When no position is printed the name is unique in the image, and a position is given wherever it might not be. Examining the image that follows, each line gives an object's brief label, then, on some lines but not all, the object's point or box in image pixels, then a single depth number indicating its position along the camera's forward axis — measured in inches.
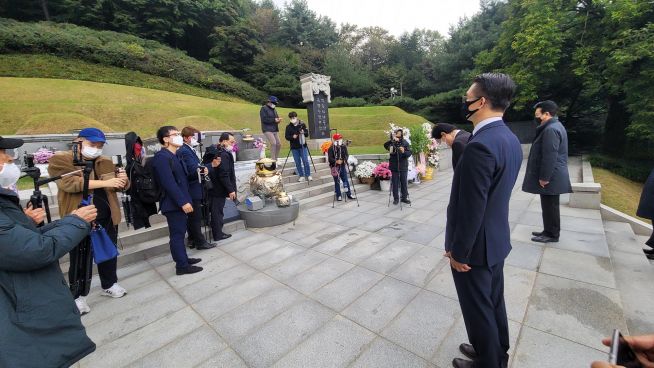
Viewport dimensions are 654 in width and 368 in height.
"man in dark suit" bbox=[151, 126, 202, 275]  141.8
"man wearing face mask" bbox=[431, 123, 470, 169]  153.6
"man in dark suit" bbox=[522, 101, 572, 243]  161.0
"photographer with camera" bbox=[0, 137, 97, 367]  55.9
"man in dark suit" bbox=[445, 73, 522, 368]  66.7
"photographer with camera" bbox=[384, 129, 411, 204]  265.9
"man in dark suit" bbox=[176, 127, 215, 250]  170.7
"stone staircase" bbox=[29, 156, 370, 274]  168.9
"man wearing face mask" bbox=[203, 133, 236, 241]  193.5
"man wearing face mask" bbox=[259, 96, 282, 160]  334.3
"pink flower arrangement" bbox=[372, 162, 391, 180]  336.8
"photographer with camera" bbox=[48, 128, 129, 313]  115.6
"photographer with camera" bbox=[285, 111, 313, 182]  295.3
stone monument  508.4
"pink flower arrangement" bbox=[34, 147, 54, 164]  301.4
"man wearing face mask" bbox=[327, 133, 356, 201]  284.0
